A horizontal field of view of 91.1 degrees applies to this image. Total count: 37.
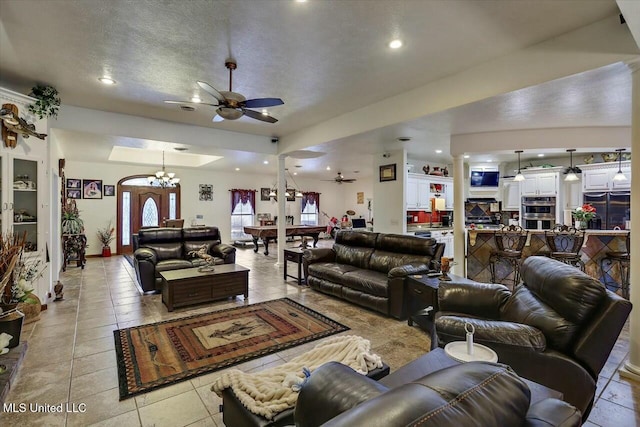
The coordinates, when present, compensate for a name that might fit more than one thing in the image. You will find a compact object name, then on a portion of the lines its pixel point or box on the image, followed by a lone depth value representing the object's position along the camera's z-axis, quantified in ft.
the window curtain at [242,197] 36.91
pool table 29.19
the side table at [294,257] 18.18
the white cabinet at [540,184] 25.12
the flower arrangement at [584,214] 16.84
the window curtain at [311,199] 42.83
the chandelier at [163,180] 27.22
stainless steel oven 25.45
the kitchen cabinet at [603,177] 22.20
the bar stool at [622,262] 14.62
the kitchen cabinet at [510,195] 27.53
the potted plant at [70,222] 22.77
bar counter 15.49
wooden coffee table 13.65
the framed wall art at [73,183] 27.48
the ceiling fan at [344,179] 36.64
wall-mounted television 27.94
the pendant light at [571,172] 22.92
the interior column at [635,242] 8.44
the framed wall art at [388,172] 22.40
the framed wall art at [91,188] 28.22
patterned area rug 8.69
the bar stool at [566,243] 14.80
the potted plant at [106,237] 28.12
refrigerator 22.30
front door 30.01
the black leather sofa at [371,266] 12.62
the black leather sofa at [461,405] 2.18
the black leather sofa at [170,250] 16.08
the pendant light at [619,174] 21.28
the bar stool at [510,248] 15.90
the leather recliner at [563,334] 5.94
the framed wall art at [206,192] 34.73
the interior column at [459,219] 18.31
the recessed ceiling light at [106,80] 12.60
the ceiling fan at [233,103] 10.95
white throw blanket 5.23
